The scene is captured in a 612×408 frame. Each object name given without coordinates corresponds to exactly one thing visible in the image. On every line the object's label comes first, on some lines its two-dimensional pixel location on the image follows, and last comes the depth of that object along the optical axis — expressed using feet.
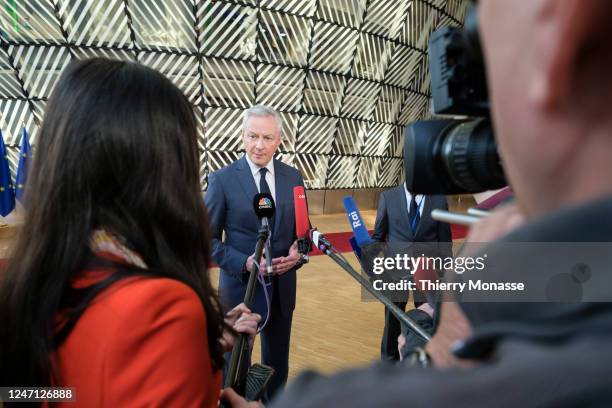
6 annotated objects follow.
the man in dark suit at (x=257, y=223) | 9.38
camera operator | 0.85
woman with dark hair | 2.72
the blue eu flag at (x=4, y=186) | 30.94
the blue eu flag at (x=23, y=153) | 33.85
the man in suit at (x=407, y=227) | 11.28
